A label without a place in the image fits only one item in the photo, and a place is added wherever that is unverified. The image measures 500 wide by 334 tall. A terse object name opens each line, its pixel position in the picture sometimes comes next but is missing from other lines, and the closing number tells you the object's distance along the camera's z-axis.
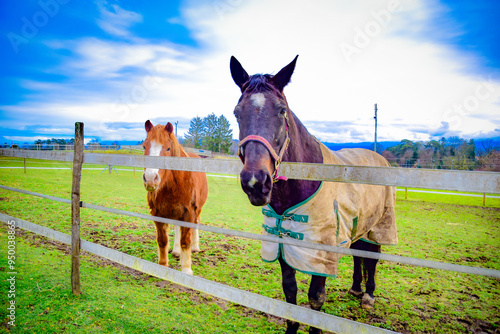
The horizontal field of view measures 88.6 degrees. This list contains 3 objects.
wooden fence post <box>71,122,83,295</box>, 2.91
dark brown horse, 1.75
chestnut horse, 3.94
